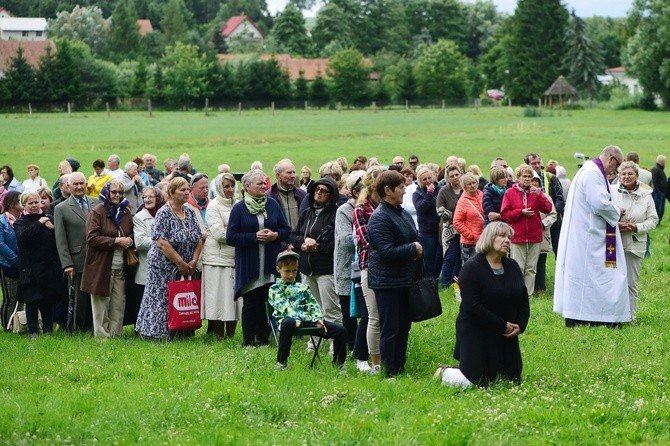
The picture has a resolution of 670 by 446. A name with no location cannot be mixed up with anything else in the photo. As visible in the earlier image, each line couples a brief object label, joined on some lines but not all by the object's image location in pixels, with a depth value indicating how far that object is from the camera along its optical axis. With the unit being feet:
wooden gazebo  341.62
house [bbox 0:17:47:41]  492.54
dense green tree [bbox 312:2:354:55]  470.80
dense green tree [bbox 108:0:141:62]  449.06
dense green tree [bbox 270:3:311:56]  460.14
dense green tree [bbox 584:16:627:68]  467.03
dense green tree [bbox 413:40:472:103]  357.20
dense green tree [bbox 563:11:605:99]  378.94
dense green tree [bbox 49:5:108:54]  445.78
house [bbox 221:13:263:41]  558.15
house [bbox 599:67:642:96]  437.58
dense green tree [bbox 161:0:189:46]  506.48
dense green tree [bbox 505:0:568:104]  368.89
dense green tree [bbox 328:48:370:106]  338.75
